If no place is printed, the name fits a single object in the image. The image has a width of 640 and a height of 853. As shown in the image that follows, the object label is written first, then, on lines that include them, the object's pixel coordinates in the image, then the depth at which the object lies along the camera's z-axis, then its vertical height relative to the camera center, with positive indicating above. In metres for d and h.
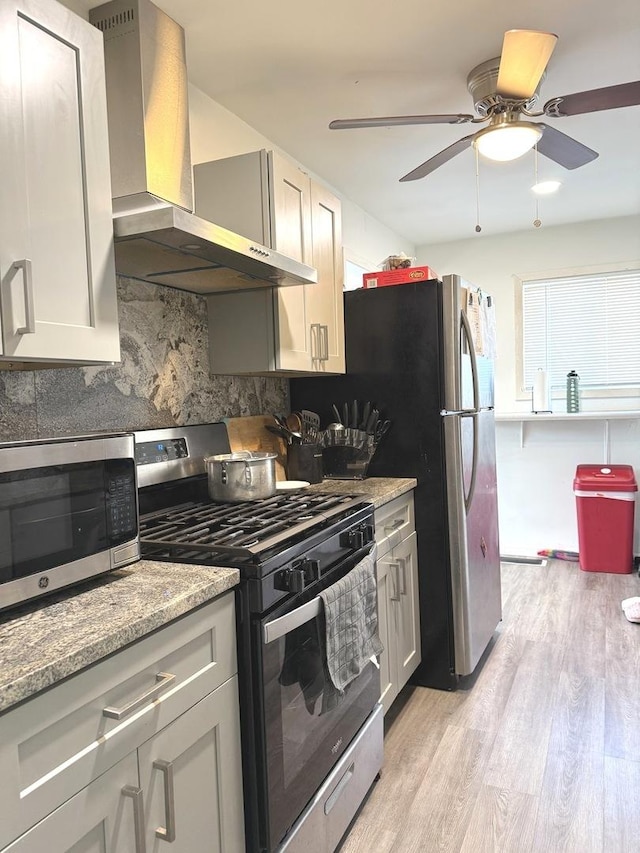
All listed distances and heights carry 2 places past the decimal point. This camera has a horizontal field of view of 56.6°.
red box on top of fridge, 2.64 +0.54
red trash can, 4.11 -0.90
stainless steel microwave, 1.02 -0.20
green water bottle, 4.47 -0.03
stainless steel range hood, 1.57 +0.74
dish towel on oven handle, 1.58 -0.64
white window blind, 4.42 +0.47
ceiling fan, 1.81 +0.99
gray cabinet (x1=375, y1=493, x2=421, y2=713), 2.15 -0.77
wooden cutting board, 2.40 -0.16
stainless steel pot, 1.95 -0.25
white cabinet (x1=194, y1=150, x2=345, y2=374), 2.10 +0.57
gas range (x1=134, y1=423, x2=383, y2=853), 1.30 -0.53
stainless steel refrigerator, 2.48 -0.13
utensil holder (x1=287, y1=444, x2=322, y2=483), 2.52 -0.27
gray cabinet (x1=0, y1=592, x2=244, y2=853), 0.83 -0.57
